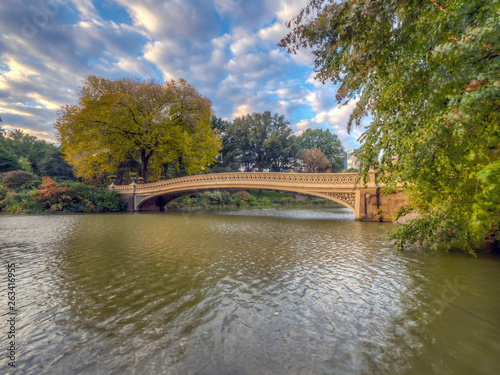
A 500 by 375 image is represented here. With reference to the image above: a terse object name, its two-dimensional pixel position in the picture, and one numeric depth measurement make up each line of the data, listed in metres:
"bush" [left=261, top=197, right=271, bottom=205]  33.44
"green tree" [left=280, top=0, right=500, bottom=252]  2.35
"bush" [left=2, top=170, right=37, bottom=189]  20.33
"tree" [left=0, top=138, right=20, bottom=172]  27.45
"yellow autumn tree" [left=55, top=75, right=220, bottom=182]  19.56
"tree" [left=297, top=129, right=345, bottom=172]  47.22
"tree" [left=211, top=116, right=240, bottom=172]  37.81
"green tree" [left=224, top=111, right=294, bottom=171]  40.41
